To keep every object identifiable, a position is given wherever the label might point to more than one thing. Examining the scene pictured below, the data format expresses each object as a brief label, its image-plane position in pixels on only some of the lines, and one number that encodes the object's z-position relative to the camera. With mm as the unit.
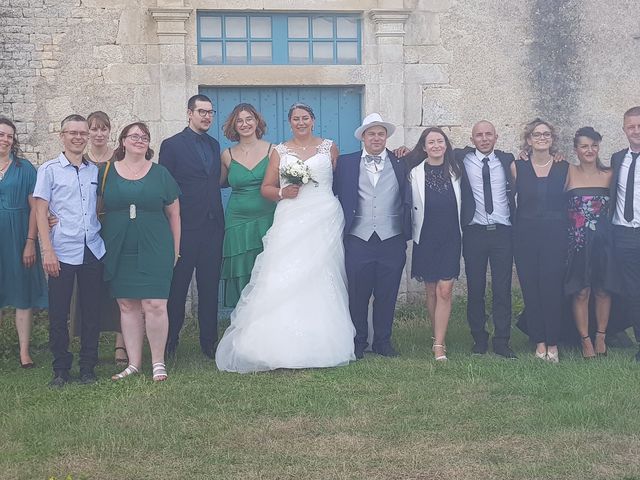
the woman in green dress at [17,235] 7156
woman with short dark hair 7395
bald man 7371
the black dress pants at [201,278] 7367
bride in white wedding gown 6879
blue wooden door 9445
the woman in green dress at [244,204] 7344
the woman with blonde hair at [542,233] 7297
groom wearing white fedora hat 7309
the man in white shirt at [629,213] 7238
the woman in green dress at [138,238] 6668
